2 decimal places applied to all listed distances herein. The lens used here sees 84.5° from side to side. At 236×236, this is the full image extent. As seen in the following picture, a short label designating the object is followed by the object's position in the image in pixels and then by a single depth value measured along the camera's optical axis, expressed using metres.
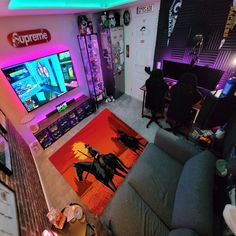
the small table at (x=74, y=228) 1.24
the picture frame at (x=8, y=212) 0.83
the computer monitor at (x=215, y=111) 1.97
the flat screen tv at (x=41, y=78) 2.19
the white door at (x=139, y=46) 2.79
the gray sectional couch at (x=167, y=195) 1.05
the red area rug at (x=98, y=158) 1.96
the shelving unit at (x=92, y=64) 2.94
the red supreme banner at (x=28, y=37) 2.02
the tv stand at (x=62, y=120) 2.57
